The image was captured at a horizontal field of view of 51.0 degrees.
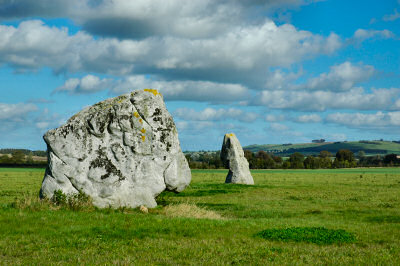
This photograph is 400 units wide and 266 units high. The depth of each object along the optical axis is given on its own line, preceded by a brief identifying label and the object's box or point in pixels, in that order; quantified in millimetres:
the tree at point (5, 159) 115094
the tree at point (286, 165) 129250
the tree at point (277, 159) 144825
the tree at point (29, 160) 114312
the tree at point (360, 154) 191312
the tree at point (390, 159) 138838
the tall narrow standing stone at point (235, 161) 46375
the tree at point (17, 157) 116625
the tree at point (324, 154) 165775
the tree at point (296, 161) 131150
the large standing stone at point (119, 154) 19484
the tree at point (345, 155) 148875
